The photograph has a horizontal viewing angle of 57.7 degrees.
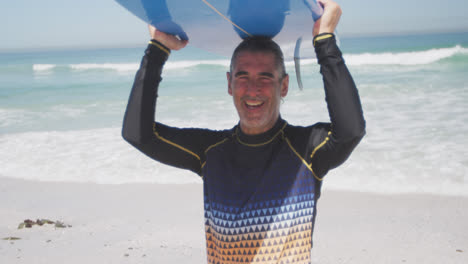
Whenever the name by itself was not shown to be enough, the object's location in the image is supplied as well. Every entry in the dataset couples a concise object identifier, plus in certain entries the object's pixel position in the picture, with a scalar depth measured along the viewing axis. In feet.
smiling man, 4.89
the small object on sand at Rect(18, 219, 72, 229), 14.85
